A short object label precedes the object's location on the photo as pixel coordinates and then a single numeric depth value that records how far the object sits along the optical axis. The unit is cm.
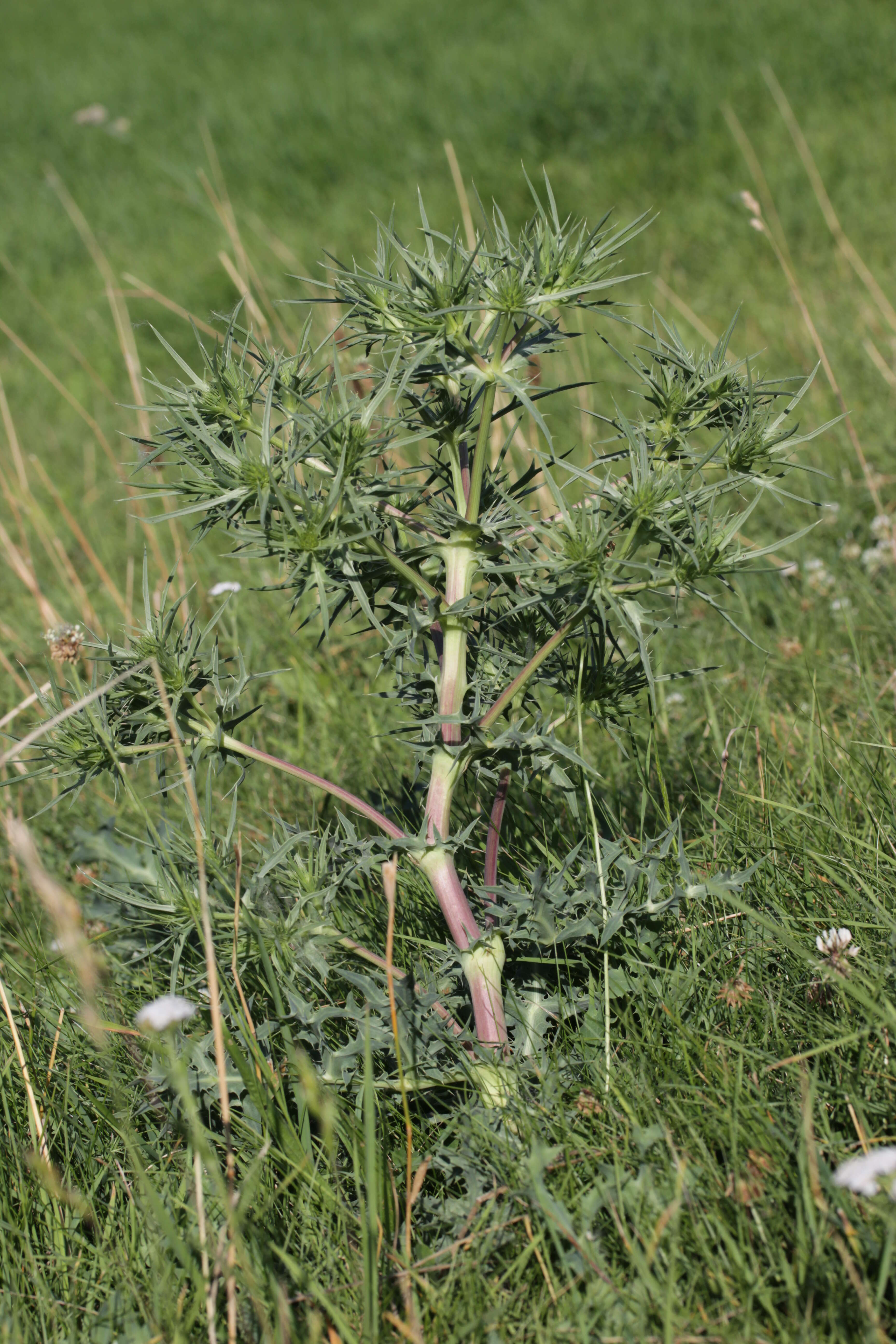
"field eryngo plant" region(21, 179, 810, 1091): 247
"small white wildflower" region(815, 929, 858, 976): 279
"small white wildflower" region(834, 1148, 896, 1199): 208
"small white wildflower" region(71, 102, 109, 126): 1134
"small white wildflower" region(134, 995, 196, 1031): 239
